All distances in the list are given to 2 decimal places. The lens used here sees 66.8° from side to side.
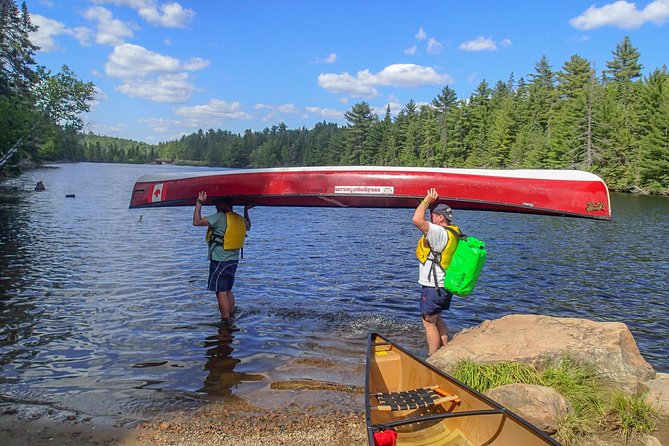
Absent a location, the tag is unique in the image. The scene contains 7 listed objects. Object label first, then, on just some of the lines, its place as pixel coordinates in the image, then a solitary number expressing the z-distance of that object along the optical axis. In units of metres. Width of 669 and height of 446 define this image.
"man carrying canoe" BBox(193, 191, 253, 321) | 8.41
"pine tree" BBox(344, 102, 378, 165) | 115.75
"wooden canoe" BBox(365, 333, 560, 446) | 3.83
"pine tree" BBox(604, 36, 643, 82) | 78.38
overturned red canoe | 7.23
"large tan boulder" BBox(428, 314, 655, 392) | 5.64
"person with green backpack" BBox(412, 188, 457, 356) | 6.11
